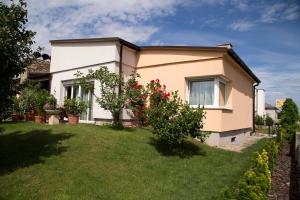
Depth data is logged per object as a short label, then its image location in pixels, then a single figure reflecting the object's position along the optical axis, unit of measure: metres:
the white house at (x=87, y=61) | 14.97
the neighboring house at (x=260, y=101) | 47.69
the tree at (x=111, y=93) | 12.81
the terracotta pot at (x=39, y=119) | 15.08
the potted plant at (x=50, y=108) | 13.94
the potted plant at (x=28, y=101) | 17.14
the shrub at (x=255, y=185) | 4.99
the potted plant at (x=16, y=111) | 17.24
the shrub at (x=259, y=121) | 38.69
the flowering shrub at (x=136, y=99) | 13.35
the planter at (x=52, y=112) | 13.90
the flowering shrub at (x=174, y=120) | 9.84
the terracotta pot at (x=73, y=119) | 14.38
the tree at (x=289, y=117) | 17.06
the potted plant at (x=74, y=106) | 14.84
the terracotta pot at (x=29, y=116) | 17.19
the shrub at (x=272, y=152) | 9.12
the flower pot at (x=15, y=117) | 17.42
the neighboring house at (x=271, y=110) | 60.66
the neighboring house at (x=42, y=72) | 19.95
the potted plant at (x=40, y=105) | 15.18
